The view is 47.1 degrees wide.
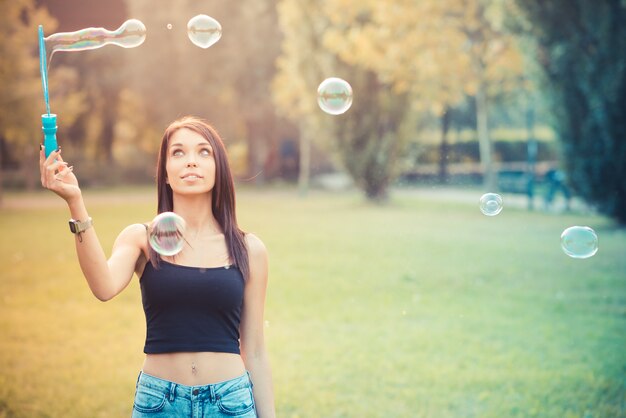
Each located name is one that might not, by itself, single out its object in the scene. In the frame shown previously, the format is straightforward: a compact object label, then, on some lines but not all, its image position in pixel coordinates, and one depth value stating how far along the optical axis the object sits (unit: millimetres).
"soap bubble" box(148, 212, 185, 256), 2586
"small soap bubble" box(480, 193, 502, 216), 5461
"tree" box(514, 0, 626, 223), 13375
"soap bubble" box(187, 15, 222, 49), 4445
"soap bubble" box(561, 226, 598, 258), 4953
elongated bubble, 3121
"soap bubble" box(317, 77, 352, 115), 5145
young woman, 2482
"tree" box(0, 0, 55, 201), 20312
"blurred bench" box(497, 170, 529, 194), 23094
